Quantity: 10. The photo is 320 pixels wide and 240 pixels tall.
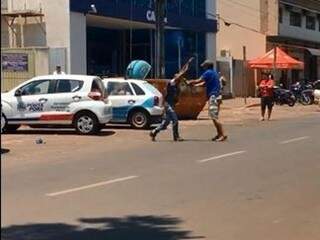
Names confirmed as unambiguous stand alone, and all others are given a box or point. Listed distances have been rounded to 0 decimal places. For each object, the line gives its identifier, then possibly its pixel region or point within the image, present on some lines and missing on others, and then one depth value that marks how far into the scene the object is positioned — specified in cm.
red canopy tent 3881
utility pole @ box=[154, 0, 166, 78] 2878
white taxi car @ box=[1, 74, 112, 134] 2000
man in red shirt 2662
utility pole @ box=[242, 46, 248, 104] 4461
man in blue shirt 1765
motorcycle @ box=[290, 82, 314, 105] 3919
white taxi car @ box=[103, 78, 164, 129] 2206
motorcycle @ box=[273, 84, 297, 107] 3799
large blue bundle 2756
